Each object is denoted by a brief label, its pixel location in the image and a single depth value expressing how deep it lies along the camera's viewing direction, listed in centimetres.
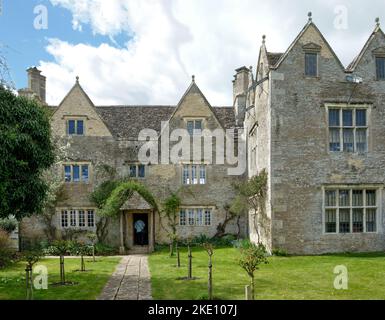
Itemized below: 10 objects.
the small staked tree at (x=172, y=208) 2911
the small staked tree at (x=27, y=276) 1190
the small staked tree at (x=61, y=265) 1528
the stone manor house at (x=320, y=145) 2205
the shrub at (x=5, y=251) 2143
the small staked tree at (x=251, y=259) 1153
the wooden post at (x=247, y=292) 1042
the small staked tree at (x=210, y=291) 1191
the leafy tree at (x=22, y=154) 1547
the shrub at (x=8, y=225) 2631
